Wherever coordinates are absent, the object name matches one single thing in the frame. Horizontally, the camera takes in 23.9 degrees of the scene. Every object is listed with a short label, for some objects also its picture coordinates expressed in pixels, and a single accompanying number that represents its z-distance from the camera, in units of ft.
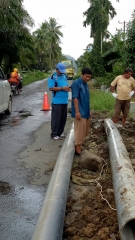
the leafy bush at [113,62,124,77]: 50.03
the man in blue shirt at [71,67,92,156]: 16.72
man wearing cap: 20.94
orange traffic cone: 36.60
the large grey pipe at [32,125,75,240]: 8.54
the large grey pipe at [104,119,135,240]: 8.74
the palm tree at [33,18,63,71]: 199.72
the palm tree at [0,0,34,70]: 55.18
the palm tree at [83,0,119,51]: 156.99
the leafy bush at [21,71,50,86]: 103.44
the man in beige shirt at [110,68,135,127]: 24.82
